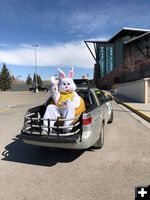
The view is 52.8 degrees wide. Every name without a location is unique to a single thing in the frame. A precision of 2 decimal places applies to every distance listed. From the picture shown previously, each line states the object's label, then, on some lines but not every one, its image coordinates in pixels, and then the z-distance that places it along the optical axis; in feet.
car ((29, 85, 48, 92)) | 141.76
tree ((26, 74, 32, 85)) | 304.61
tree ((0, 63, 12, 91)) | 212.15
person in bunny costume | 11.29
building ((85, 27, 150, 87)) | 99.13
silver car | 9.44
